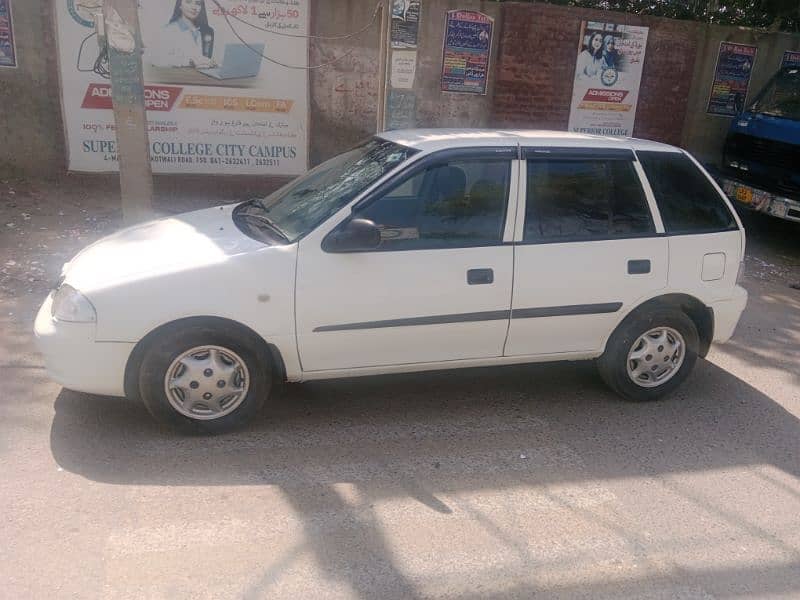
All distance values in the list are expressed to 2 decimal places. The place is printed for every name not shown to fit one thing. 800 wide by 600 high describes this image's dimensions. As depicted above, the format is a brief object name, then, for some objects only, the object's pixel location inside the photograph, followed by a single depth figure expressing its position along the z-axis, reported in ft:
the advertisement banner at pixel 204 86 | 29.55
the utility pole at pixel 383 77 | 26.61
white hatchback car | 12.78
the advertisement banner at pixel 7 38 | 28.40
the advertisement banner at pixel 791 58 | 38.58
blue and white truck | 29.84
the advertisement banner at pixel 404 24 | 24.67
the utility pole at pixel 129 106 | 20.18
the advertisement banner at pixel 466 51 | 32.91
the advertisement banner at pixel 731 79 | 37.73
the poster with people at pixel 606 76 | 35.29
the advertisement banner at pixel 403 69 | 25.48
